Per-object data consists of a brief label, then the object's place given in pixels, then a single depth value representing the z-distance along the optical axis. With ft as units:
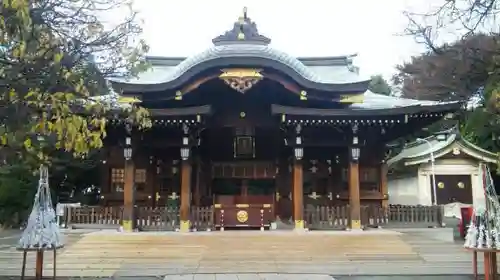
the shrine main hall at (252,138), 44.62
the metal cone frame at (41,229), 25.73
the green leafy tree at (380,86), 131.75
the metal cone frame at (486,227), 24.94
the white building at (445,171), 79.46
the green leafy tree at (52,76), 13.78
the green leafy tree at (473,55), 25.12
